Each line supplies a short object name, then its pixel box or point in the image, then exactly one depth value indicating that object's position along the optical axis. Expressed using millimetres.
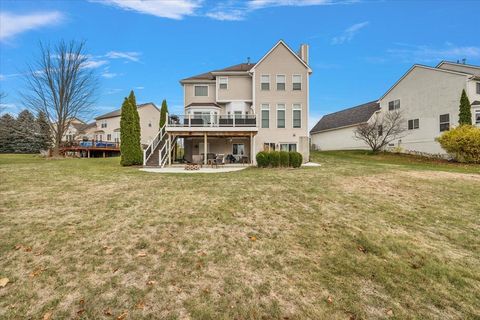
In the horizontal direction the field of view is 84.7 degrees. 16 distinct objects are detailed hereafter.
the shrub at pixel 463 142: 21166
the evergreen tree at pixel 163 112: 24875
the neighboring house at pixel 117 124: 46869
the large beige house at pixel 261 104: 22672
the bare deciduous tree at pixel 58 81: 29891
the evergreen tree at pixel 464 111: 23869
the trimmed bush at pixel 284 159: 18375
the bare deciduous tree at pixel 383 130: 29594
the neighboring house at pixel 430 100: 25183
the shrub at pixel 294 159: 18312
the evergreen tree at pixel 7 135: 44712
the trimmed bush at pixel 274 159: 18375
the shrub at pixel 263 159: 18406
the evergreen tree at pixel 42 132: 32031
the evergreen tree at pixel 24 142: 47069
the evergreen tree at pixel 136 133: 20719
